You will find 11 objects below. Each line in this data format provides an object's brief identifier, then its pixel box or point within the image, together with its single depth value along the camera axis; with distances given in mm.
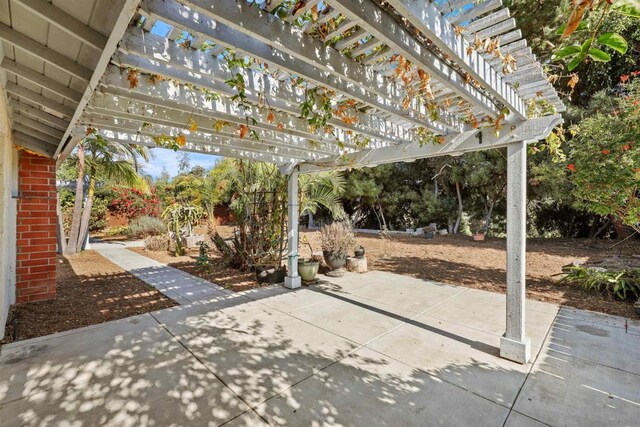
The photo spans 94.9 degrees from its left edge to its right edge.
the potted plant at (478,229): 11859
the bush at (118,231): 13805
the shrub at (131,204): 14211
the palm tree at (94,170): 8539
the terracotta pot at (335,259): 6809
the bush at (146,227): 11812
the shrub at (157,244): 9820
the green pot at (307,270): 5988
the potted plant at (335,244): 6801
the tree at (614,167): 4586
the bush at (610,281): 4750
